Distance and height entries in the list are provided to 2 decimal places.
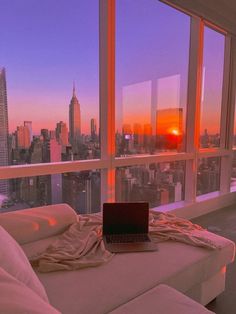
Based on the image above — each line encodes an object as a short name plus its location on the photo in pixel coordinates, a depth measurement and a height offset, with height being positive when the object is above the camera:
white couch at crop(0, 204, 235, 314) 1.25 -0.77
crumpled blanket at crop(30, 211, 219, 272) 1.56 -0.73
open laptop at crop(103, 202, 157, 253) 2.00 -0.65
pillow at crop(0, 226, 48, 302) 1.00 -0.53
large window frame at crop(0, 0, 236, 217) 2.87 +0.12
